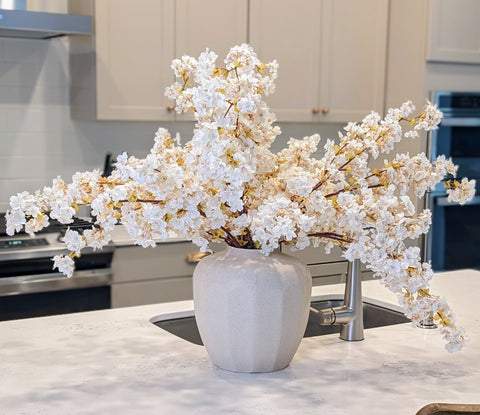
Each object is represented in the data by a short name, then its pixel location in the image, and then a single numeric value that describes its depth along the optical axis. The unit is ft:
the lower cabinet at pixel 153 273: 11.25
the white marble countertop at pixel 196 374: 4.77
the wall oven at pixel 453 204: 13.51
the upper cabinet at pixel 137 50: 11.68
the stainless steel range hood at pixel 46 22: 10.84
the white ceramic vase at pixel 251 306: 5.10
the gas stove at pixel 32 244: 10.50
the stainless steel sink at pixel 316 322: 6.84
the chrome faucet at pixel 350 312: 5.95
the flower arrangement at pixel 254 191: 4.75
